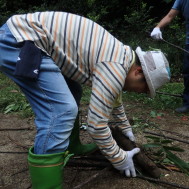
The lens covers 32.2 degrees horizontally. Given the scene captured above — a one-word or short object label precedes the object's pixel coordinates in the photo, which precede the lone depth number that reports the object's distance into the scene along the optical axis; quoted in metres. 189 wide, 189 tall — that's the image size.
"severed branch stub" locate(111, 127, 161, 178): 2.18
